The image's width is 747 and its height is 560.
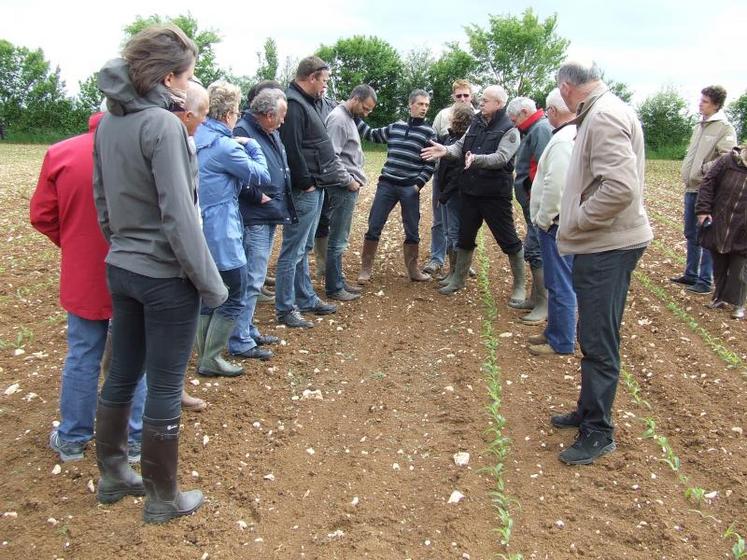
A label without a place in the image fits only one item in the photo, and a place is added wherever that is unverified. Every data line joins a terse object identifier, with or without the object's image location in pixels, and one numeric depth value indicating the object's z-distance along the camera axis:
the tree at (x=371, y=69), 46.94
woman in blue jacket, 4.45
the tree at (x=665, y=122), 39.06
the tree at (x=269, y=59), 54.81
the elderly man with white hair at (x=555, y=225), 5.27
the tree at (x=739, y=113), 36.66
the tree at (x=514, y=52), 63.66
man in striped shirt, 7.16
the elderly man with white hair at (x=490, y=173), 6.50
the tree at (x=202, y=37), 58.95
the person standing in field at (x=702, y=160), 7.42
